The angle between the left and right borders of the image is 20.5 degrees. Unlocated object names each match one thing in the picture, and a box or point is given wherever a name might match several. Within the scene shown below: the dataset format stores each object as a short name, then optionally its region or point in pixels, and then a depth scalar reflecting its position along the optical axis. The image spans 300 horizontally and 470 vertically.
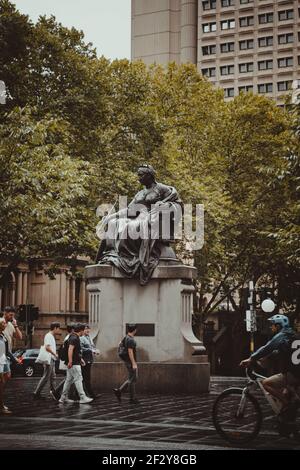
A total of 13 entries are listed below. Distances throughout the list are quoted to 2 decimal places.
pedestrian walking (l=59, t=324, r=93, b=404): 15.66
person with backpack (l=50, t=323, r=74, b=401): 16.00
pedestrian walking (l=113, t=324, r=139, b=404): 15.51
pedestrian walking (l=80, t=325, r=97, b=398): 16.23
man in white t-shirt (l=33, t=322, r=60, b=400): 17.23
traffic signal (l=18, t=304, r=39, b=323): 36.75
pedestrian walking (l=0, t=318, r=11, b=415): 13.84
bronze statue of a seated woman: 17.84
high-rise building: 86.38
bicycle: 10.38
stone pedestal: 17.41
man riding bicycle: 10.97
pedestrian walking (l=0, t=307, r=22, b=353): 15.23
